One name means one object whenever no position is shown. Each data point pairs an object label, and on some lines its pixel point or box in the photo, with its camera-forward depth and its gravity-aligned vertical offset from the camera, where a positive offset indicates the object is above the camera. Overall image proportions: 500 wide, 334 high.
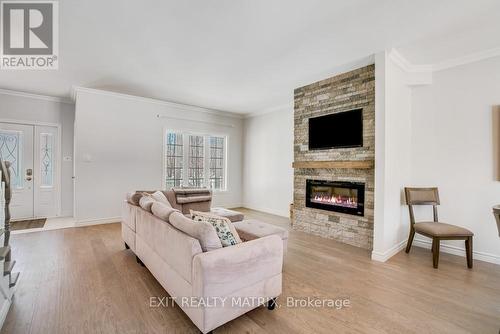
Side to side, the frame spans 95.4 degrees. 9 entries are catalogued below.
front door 4.79 +0.12
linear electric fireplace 3.57 -0.48
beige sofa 1.57 -0.82
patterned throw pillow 1.89 -0.53
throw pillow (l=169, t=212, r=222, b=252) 1.72 -0.51
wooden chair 2.78 -0.77
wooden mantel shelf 3.33 +0.07
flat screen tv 3.55 +0.64
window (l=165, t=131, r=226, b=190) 5.88 +0.19
